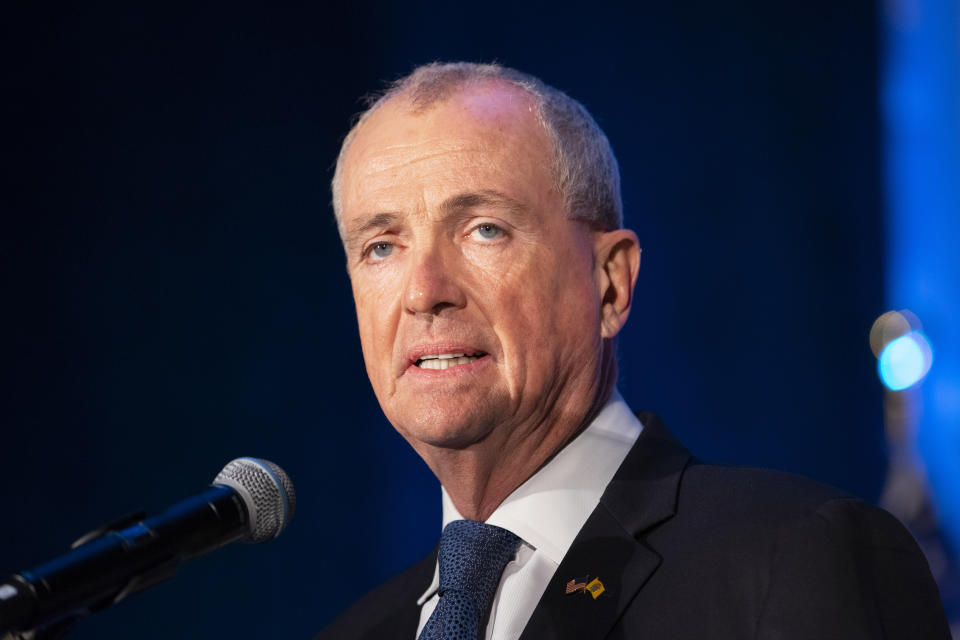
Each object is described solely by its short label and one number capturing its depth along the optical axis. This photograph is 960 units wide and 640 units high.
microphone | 2.94
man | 3.10
